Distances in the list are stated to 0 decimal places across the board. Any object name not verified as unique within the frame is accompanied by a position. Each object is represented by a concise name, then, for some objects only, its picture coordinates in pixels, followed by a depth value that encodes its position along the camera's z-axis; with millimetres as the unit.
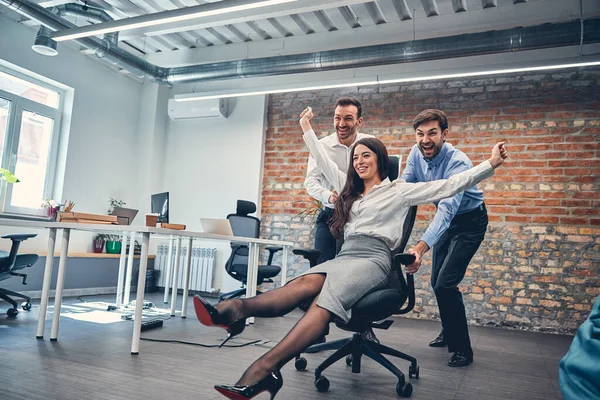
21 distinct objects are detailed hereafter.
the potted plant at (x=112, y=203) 6293
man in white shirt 2654
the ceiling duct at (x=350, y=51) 4254
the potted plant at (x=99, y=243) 5887
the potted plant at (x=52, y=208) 4006
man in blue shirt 2713
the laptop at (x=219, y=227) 3293
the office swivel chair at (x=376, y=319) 1935
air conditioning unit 6336
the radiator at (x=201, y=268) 6113
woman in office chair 1606
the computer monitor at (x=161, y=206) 3546
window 5281
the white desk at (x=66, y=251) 2525
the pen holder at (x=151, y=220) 2789
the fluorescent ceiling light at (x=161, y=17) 3639
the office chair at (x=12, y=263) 3479
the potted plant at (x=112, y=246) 5953
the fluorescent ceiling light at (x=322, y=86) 4200
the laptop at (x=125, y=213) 3506
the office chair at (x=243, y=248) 4535
